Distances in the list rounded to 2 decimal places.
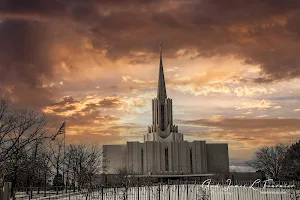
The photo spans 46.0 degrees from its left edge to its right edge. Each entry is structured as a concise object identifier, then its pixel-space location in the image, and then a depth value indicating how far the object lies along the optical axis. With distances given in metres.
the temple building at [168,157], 114.00
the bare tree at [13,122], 29.77
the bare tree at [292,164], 51.17
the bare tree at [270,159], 75.91
